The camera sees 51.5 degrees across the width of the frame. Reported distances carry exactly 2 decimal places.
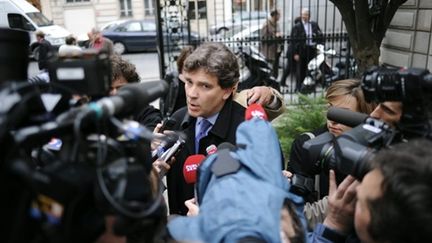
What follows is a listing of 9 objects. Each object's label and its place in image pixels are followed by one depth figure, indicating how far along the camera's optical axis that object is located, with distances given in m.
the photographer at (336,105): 2.39
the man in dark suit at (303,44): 8.95
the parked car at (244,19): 11.04
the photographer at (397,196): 1.05
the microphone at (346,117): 1.56
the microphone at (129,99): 0.92
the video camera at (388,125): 1.35
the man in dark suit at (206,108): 2.33
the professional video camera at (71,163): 0.88
